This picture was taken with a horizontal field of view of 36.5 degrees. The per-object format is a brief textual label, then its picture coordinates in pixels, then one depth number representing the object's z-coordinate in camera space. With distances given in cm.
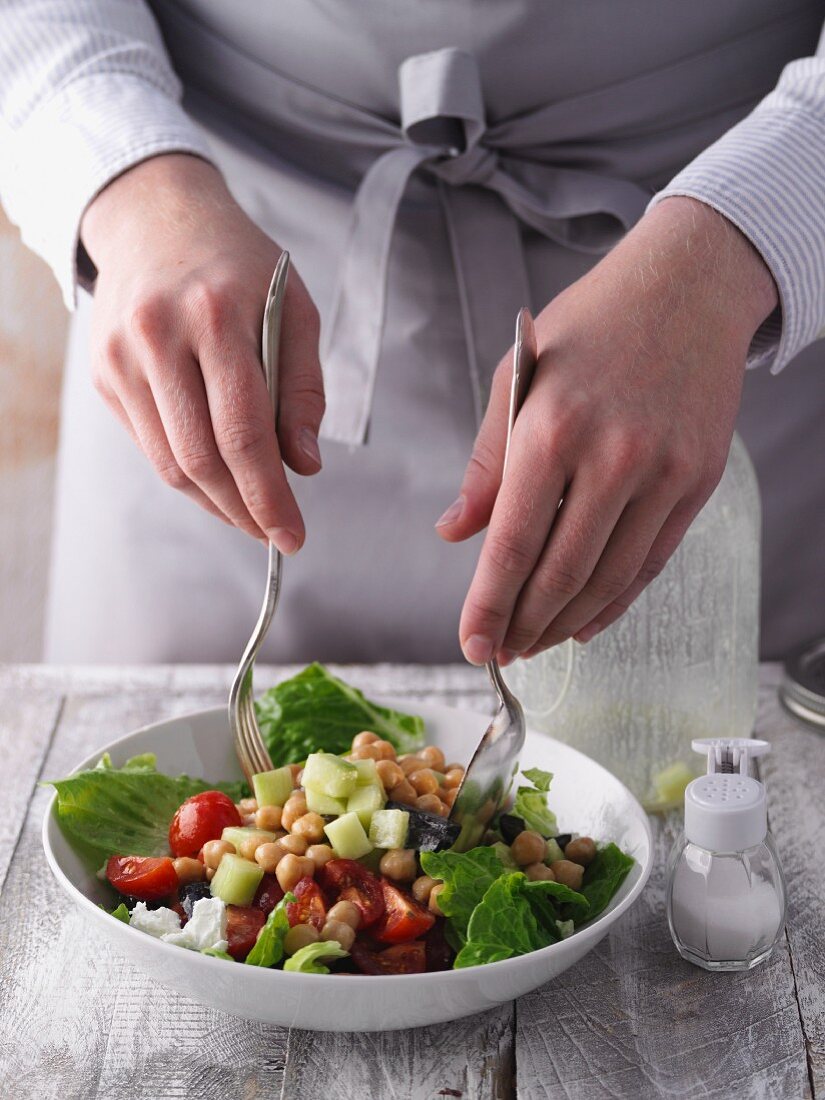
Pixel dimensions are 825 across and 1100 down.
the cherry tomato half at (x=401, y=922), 75
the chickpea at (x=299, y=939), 74
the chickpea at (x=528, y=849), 84
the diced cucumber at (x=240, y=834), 82
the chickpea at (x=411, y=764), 93
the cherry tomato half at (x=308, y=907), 76
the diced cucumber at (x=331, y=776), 85
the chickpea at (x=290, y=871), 78
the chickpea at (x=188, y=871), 82
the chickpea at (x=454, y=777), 92
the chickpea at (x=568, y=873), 83
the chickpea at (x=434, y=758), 96
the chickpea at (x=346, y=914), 75
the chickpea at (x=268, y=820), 86
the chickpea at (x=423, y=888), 79
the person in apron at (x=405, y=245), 115
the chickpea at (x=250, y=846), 81
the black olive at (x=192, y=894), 78
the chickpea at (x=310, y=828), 82
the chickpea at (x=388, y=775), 88
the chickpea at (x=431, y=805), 88
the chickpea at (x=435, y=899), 77
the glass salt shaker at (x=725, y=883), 78
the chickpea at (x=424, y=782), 90
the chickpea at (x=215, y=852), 82
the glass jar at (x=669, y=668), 100
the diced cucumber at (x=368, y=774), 87
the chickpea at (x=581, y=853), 86
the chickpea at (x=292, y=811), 85
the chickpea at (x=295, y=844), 80
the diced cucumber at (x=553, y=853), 86
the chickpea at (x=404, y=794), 88
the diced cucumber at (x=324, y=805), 85
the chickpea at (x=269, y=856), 79
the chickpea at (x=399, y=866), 80
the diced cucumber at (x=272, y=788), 89
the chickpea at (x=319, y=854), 80
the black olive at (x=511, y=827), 87
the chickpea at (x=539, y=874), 83
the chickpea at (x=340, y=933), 74
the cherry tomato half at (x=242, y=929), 74
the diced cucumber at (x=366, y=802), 84
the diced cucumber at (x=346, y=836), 81
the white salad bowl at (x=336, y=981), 67
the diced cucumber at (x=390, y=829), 82
